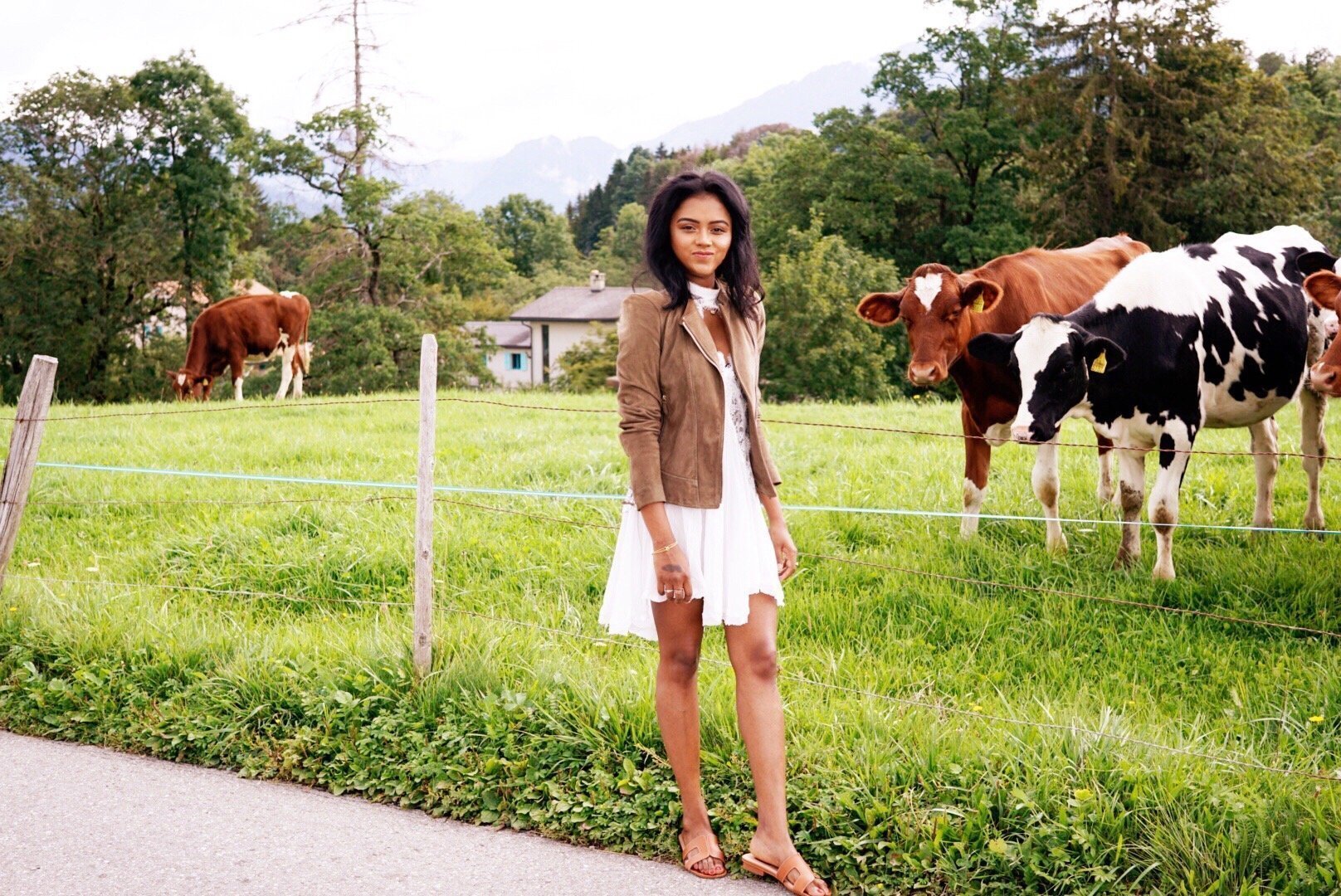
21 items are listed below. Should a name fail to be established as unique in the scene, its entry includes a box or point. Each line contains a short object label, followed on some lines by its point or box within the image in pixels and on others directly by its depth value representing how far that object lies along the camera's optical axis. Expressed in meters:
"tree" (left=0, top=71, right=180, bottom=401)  30.70
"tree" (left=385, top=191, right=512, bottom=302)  32.59
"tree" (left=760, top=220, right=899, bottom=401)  36.53
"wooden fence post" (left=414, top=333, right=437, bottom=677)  4.57
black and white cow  6.04
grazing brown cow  19.81
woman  3.44
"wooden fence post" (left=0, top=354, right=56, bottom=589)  5.64
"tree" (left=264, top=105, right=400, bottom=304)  30.98
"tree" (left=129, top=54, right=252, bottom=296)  31.03
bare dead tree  30.45
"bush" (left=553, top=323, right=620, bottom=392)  49.38
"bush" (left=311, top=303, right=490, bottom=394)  31.06
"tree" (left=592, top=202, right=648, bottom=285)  87.12
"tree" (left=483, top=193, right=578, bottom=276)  95.19
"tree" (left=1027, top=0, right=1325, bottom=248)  29.19
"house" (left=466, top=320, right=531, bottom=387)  78.88
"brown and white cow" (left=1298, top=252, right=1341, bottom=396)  4.92
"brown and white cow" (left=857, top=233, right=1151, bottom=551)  7.00
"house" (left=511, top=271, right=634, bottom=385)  71.62
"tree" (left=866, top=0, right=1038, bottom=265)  35.88
